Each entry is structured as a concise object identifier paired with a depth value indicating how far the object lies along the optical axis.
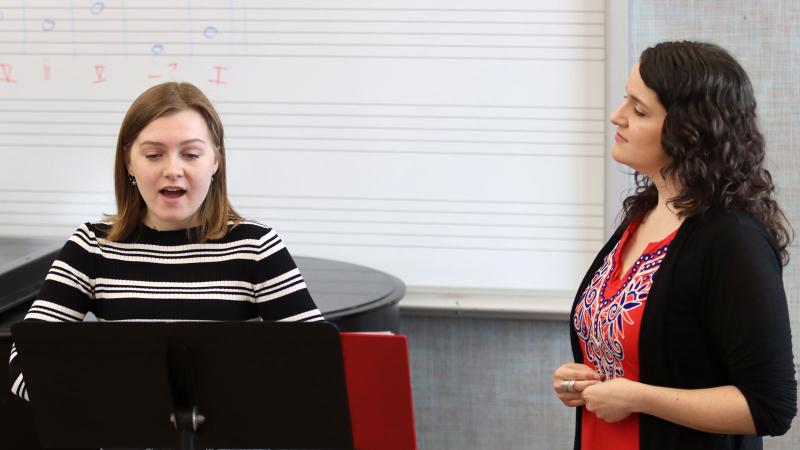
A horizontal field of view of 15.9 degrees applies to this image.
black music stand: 4.35
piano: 4.85
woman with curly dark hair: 4.34
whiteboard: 5.47
